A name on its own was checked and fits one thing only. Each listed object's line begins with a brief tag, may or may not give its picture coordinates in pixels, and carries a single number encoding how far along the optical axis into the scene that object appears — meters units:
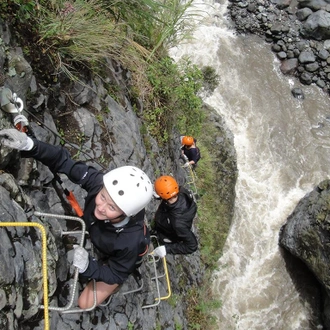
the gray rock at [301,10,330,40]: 11.99
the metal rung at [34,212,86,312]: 3.14
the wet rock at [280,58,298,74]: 11.62
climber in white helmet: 3.17
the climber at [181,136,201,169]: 7.40
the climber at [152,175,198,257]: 4.47
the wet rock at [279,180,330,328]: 7.70
